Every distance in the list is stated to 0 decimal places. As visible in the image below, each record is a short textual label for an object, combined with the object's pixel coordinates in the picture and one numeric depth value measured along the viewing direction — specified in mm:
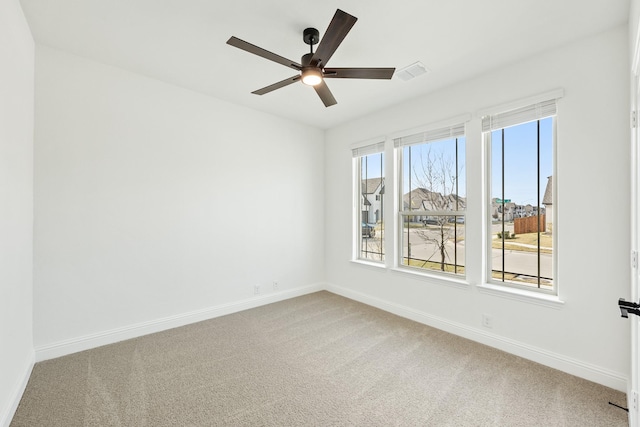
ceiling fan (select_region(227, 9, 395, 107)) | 1750
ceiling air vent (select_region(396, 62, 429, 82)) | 2793
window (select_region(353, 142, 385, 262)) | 4180
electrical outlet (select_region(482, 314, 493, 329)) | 2865
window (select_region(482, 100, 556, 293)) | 2652
